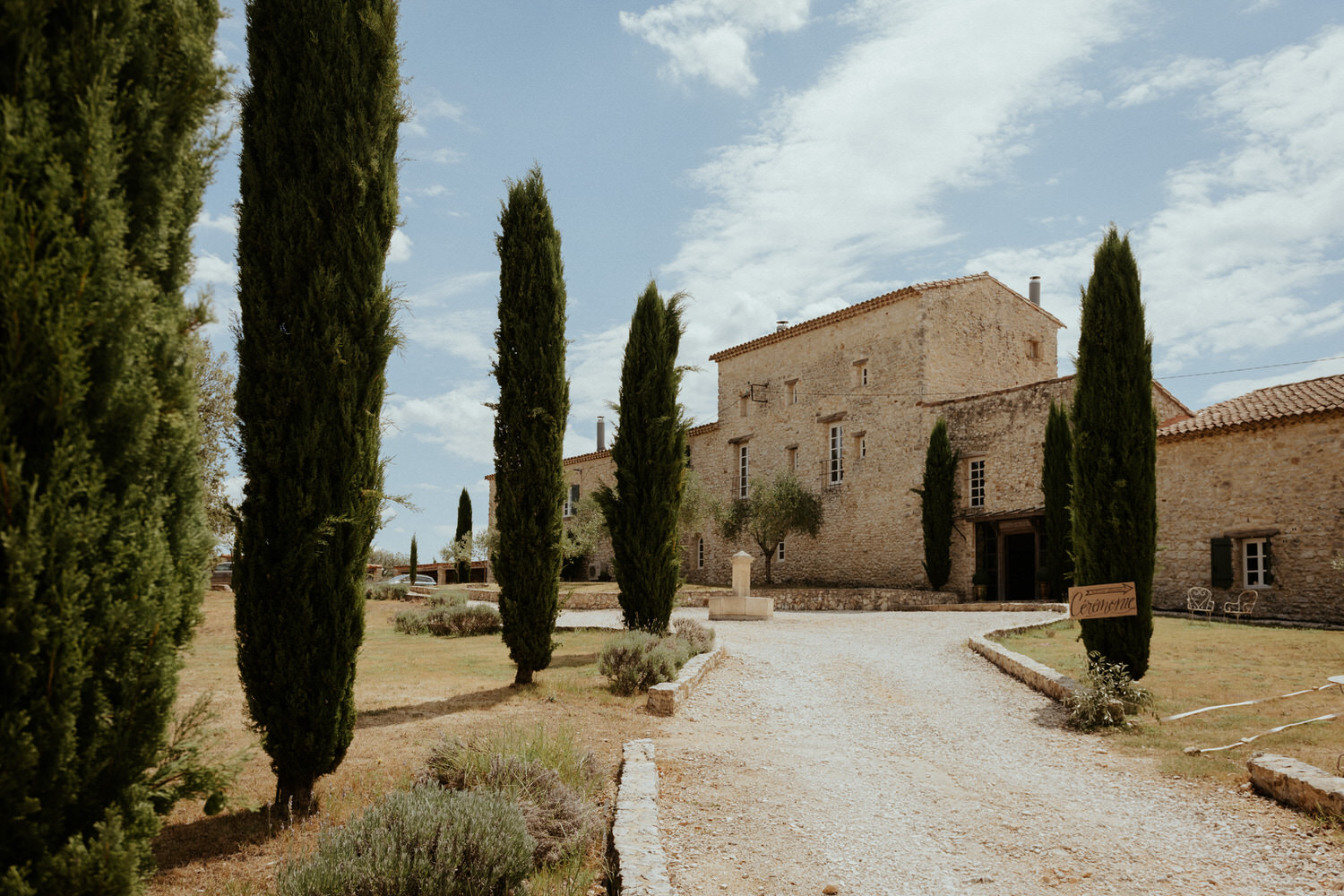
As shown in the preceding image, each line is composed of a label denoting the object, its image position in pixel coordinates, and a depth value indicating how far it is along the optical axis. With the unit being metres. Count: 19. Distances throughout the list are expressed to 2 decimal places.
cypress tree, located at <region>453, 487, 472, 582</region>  39.31
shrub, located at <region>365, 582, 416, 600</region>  27.83
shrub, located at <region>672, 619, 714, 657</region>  11.94
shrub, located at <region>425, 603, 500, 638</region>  16.84
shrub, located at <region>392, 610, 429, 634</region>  17.45
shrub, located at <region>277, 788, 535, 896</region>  3.38
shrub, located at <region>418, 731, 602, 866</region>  4.49
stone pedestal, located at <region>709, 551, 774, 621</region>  20.19
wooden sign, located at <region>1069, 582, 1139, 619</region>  8.93
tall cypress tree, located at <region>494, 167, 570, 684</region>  9.51
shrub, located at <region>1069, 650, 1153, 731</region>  7.80
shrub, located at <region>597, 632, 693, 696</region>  9.27
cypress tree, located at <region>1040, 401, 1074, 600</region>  20.50
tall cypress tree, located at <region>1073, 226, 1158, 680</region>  9.21
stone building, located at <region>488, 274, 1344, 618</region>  17.14
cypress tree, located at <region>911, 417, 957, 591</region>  24.06
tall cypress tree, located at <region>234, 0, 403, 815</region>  4.84
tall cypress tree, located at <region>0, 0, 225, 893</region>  2.39
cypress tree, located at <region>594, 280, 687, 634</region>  12.52
